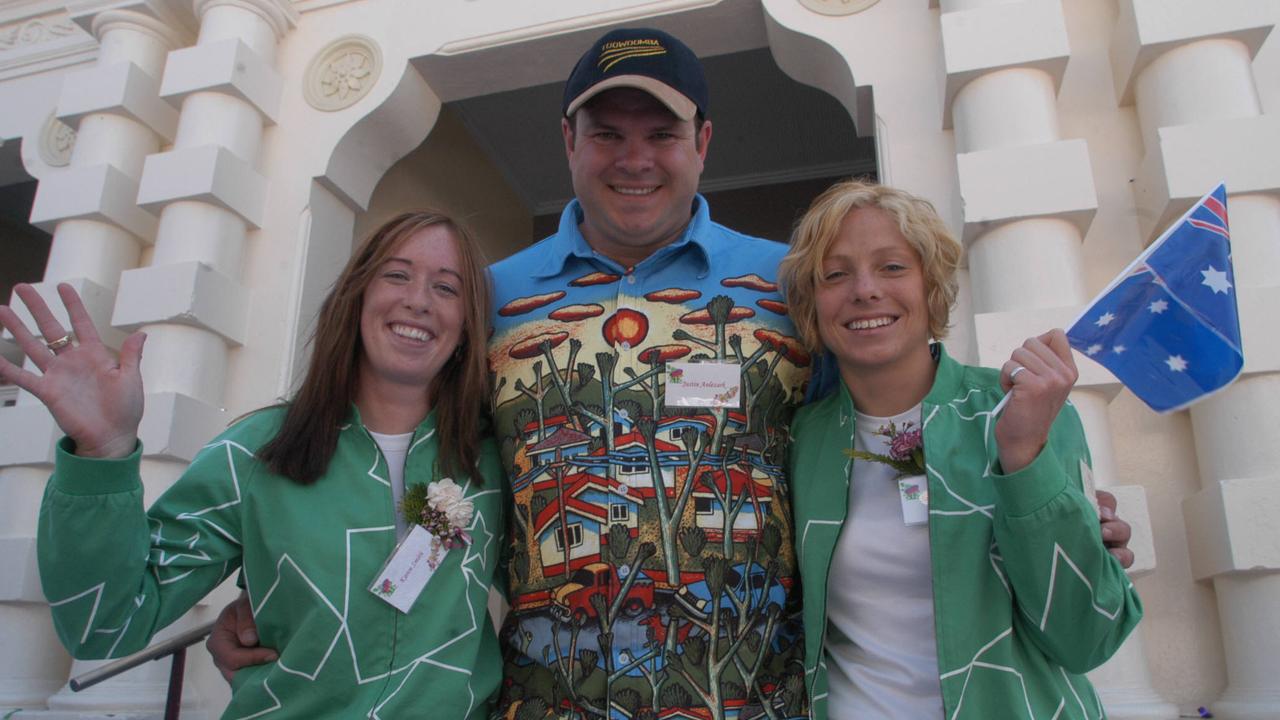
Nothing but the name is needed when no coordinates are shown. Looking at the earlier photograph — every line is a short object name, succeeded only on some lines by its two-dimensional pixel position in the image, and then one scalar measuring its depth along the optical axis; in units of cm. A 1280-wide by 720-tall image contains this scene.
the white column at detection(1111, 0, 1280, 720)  241
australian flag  153
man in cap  163
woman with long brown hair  145
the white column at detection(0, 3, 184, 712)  340
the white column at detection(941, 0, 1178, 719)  257
